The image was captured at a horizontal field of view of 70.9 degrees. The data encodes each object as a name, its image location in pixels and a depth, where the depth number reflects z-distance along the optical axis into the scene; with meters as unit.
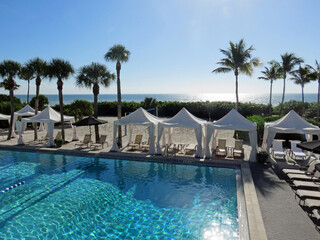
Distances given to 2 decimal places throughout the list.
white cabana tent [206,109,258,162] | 12.07
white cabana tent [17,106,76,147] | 15.62
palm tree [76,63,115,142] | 16.20
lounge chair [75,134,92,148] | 15.66
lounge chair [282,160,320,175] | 9.15
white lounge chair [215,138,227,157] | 13.23
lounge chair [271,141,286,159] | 12.05
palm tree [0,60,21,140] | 17.66
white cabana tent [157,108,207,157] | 12.87
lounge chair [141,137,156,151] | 14.92
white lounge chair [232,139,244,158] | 12.98
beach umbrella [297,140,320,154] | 6.92
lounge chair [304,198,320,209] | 6.44
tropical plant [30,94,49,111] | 29.20
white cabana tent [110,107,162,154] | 13.66
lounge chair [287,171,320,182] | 8.46
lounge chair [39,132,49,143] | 17.20
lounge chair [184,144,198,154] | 13.92
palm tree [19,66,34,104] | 17.39
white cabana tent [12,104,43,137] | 19.77
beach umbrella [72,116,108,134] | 14.87
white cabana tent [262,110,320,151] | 11.59
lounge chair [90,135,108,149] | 15.45
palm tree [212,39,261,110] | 20.45
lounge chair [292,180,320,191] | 7.73
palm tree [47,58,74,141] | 15.87
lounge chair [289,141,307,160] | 11.88
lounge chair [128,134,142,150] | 15.12
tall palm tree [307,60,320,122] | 21.61
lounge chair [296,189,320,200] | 6.96
